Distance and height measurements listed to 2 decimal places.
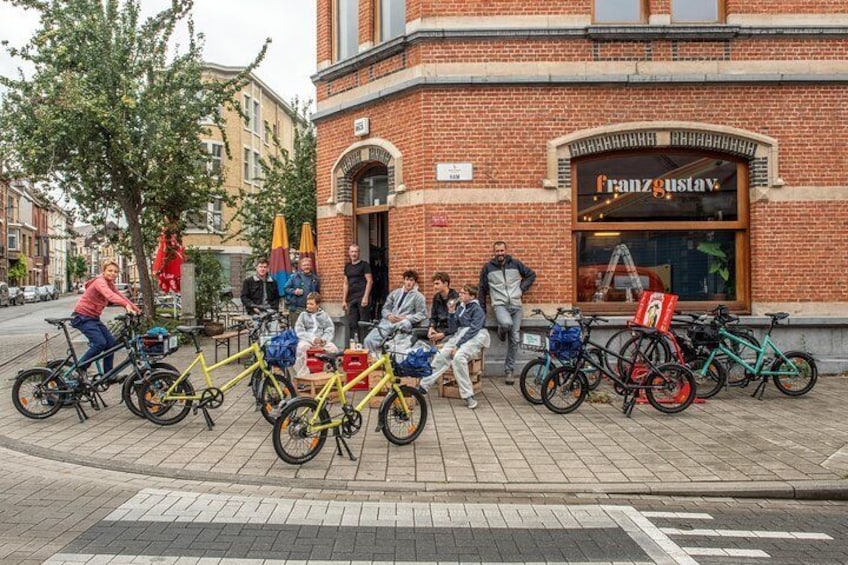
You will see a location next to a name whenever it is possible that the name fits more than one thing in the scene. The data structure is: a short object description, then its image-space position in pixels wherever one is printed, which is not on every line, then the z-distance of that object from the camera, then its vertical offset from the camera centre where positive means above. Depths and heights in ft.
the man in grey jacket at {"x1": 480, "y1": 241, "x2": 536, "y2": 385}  34.78 -0.77
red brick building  36.83 +8.10
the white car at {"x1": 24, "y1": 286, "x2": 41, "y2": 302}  188.75 -4.82
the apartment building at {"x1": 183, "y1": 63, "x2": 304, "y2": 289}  136.77 +25.06
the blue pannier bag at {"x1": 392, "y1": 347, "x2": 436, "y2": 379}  23.76 -3.03
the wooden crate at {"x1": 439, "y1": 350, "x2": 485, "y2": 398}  31.37 -4.79
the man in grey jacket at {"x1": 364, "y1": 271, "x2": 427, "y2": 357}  32.27 -1.44
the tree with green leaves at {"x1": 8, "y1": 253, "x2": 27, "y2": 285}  224.94 +1.73
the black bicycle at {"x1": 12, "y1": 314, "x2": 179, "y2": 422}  26.89 -4.12
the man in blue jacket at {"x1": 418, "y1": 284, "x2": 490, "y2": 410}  29.09 -2.96
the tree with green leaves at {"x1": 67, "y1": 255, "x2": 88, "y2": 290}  343.67 +3.94
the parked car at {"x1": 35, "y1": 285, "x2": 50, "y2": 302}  201.20 -4.79
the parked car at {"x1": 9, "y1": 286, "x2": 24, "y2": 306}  166.22 -4.61
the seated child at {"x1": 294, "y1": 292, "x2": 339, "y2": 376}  30.25 -2.42
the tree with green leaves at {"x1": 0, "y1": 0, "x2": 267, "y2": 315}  46.24 +11.05
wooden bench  36.35 -3.21
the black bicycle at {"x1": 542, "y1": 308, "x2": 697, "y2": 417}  27.58 -4.40
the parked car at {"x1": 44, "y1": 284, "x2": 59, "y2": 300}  213.46 -4.84
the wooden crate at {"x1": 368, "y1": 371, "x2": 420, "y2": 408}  28.56 -4.51
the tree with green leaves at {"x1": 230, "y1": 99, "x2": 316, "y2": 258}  65.67 +7.48
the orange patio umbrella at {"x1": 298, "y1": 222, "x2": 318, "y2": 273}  44.04 +1.93
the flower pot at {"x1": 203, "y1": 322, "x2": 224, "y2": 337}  57.52 -4.38
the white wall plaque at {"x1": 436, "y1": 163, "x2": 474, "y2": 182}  36.86 +5.33
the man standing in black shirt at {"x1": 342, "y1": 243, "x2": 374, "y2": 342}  38.91 -0.69
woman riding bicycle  28.30 -1.35
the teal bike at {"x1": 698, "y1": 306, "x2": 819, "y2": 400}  30.83 -3.97
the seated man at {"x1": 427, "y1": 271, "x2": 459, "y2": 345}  33.81 -1.70
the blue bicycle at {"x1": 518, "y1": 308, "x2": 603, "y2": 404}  28.58 -3.83
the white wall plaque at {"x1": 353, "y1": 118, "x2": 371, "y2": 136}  40.24 +8.50
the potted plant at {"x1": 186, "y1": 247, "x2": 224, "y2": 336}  60.54 -0.69
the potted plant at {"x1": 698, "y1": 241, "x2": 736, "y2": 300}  38.34 +0.35
